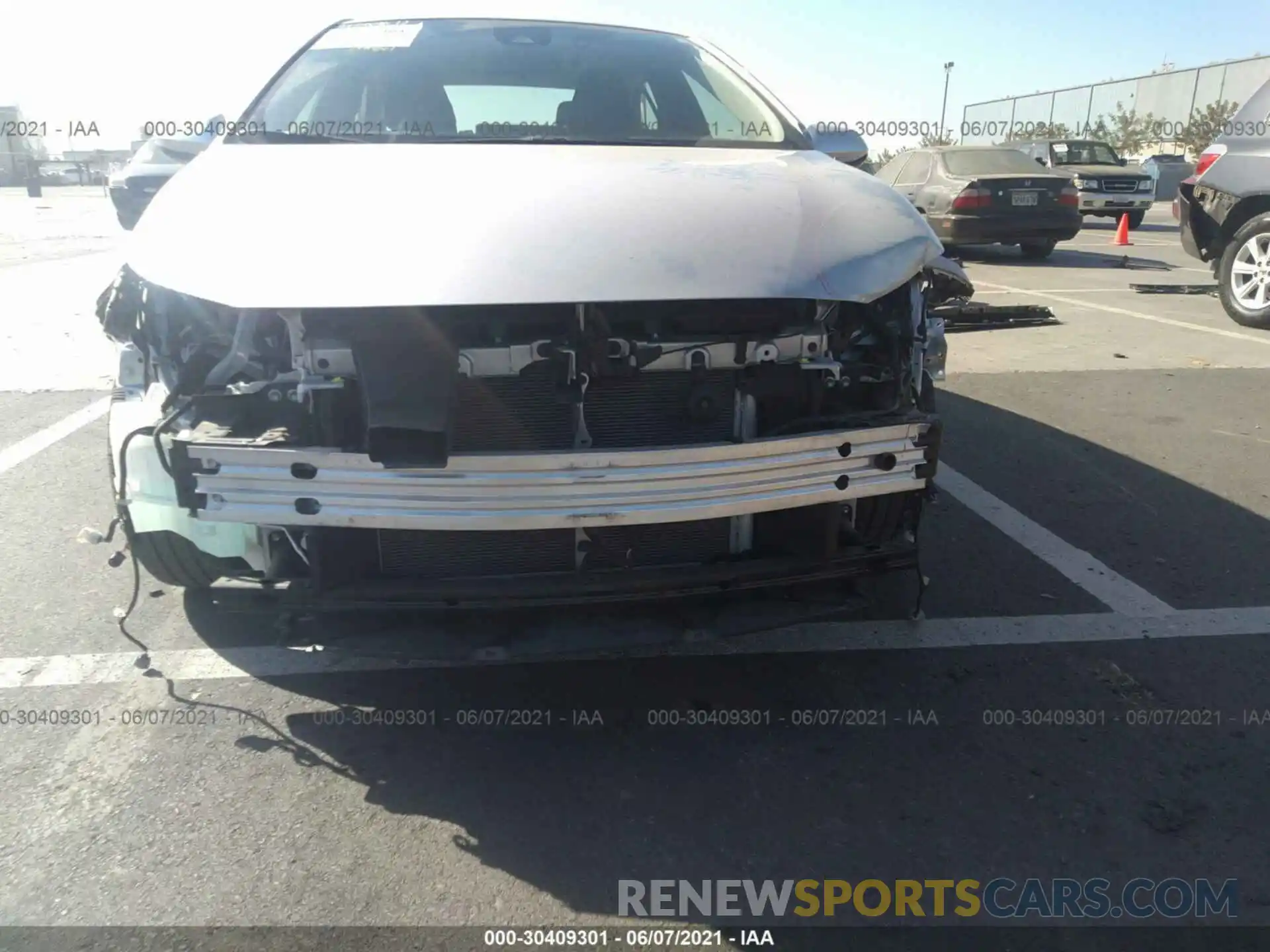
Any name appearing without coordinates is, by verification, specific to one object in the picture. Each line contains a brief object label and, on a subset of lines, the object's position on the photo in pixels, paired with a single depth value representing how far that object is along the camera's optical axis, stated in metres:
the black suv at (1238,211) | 8.07
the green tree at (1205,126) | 32.22
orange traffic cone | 15.66
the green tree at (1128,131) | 38.31
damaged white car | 2.16
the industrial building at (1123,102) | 37.44
